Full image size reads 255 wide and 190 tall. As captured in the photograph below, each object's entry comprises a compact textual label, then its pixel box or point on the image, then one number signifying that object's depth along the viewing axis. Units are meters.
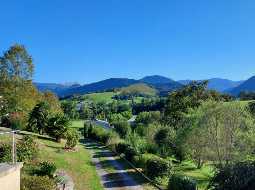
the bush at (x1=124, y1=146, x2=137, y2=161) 20.13
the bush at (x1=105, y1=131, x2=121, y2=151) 26.67
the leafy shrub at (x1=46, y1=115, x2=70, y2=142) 22.67
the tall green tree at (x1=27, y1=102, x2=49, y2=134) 23.42
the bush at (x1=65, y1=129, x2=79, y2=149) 21.40
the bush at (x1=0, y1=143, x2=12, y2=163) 13.63
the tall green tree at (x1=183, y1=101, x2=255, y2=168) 17.42
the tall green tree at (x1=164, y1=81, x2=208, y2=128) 37.23
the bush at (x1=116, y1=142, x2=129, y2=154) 22.18
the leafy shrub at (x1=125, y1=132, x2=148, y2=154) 21.67
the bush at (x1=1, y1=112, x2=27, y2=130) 24.03
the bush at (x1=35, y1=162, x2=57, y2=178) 13.05
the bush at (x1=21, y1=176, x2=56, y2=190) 10.80
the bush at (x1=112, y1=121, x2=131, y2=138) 40.17
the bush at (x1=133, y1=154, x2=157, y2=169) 17.52
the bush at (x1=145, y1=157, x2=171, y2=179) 14.89
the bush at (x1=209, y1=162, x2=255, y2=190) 7.86
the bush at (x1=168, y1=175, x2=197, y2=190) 11.25
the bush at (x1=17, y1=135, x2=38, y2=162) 14.76
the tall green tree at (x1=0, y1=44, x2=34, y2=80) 25.98
